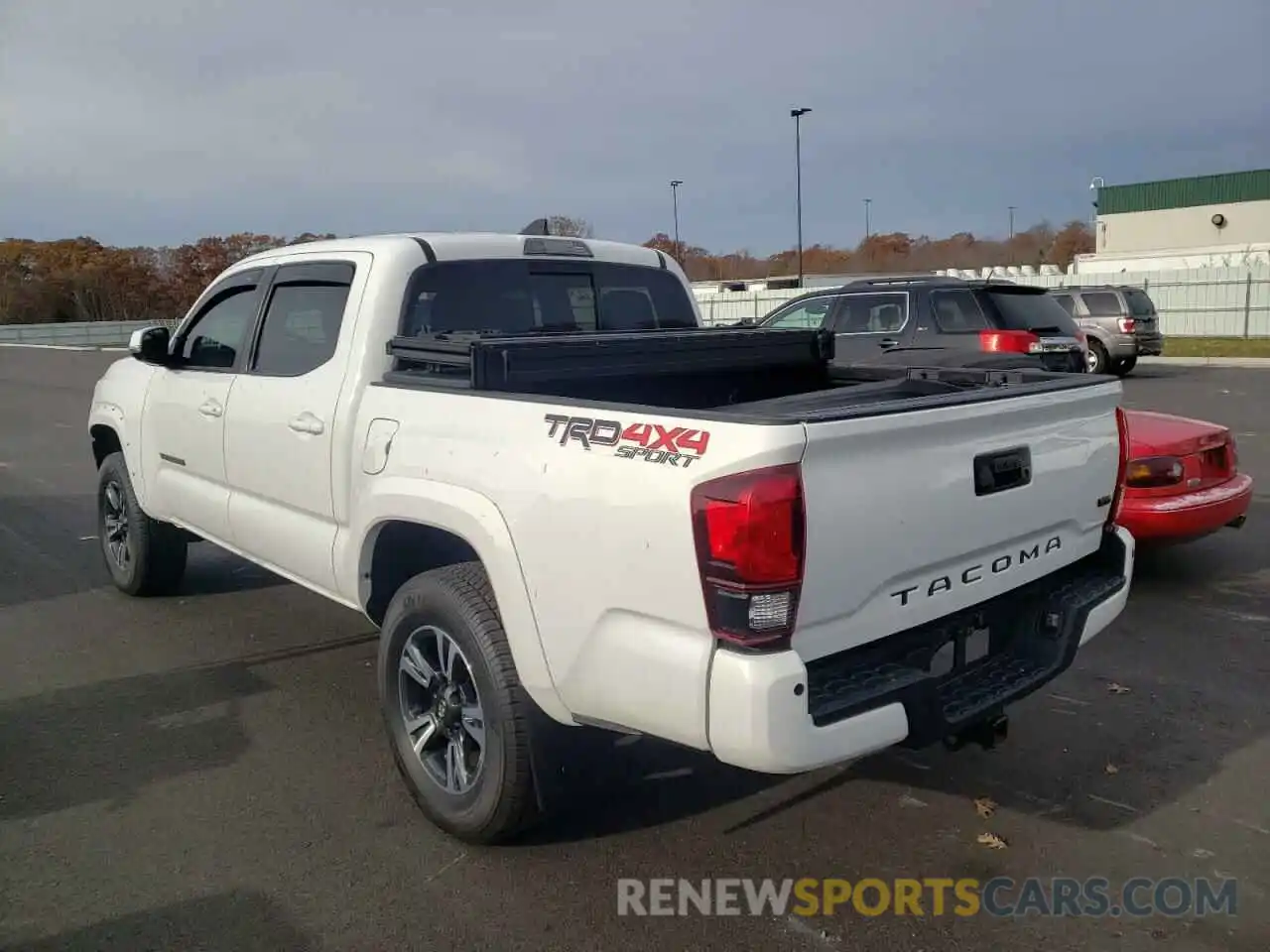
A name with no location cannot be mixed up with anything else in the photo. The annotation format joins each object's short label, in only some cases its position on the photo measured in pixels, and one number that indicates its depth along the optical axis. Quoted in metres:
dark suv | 11.94
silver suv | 20.53
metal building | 57.38
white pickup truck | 2.63
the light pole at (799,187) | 45.97
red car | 5.78
